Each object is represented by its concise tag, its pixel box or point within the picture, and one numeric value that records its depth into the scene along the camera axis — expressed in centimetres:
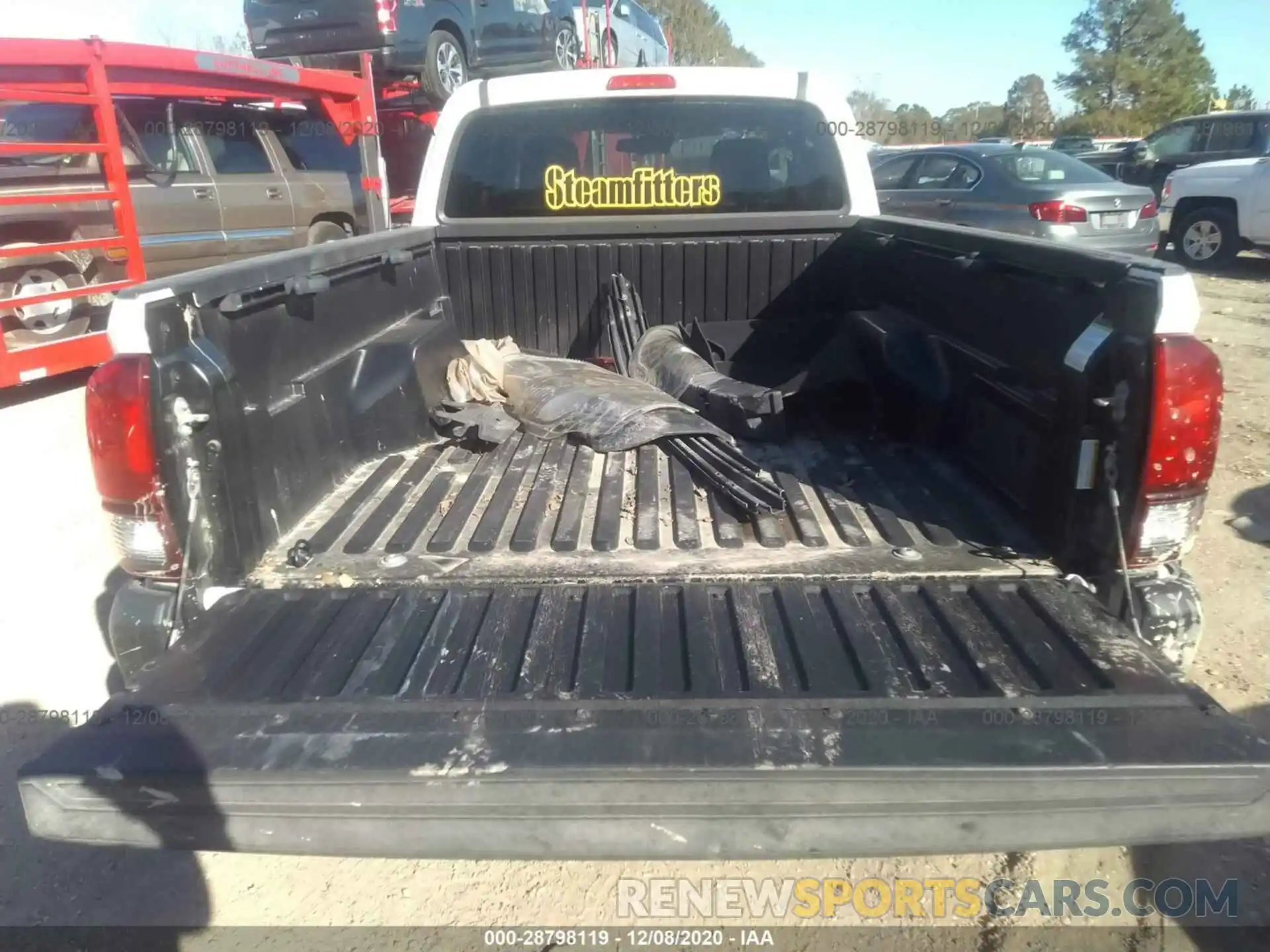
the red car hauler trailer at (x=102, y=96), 630
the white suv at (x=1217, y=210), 1122
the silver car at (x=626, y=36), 1204
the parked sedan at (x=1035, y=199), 948
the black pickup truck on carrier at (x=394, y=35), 915
